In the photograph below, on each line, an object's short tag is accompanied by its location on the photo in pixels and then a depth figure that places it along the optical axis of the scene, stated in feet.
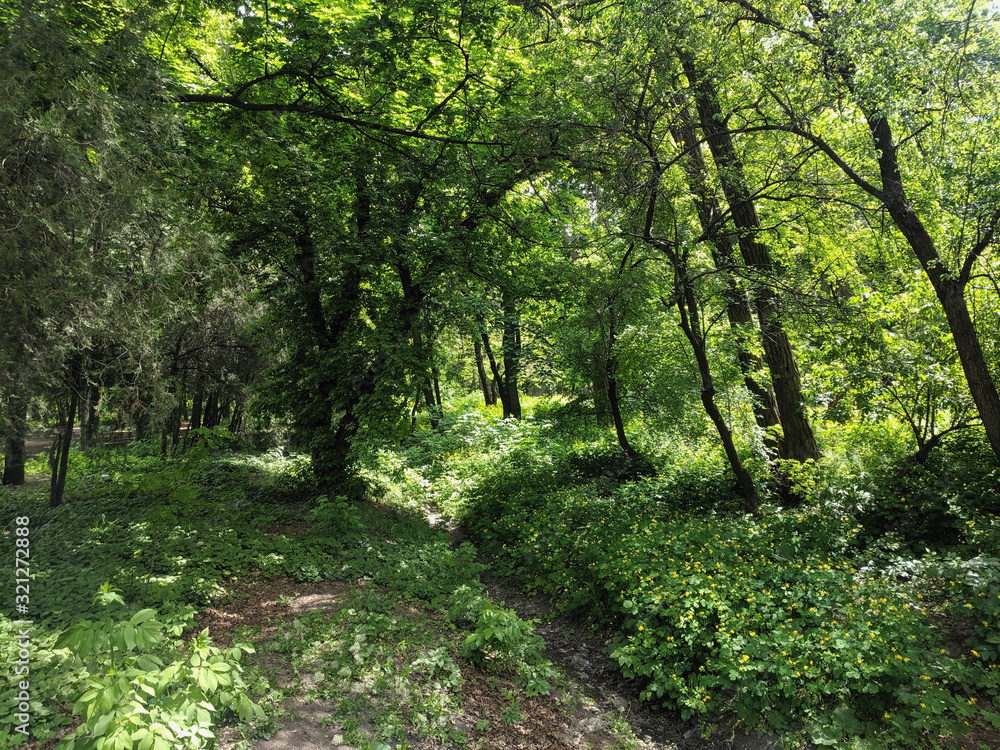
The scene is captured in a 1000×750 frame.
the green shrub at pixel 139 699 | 6.77
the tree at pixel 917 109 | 16.26
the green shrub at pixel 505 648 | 14.92
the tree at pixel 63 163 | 11.38
